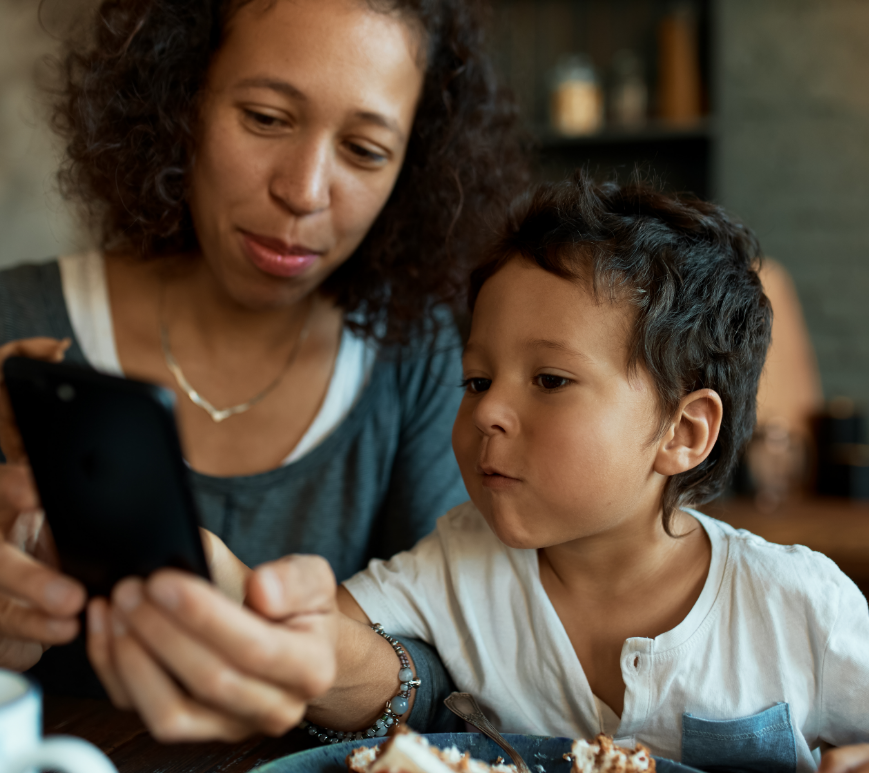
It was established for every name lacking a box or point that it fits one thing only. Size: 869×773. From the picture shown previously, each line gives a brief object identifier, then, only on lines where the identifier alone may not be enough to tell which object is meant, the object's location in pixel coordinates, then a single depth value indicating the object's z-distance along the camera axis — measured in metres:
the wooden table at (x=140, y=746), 0.76
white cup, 0.44
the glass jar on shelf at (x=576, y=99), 3.13
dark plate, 0.68
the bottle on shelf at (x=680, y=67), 2.97
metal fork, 0.70
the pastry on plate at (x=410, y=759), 0.58
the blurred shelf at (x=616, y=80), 3.01
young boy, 0.86
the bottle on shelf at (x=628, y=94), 3.09
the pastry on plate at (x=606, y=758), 0.65
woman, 1.11
